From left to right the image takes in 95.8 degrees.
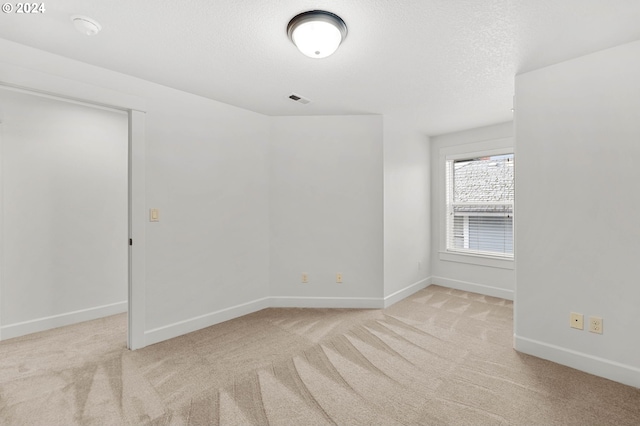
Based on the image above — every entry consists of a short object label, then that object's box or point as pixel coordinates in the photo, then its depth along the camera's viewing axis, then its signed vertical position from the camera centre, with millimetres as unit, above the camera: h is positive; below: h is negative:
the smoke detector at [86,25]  1752 +1160
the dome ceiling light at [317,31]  1728 +1122
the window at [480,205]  4070 +100
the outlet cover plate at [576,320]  2232 -849
